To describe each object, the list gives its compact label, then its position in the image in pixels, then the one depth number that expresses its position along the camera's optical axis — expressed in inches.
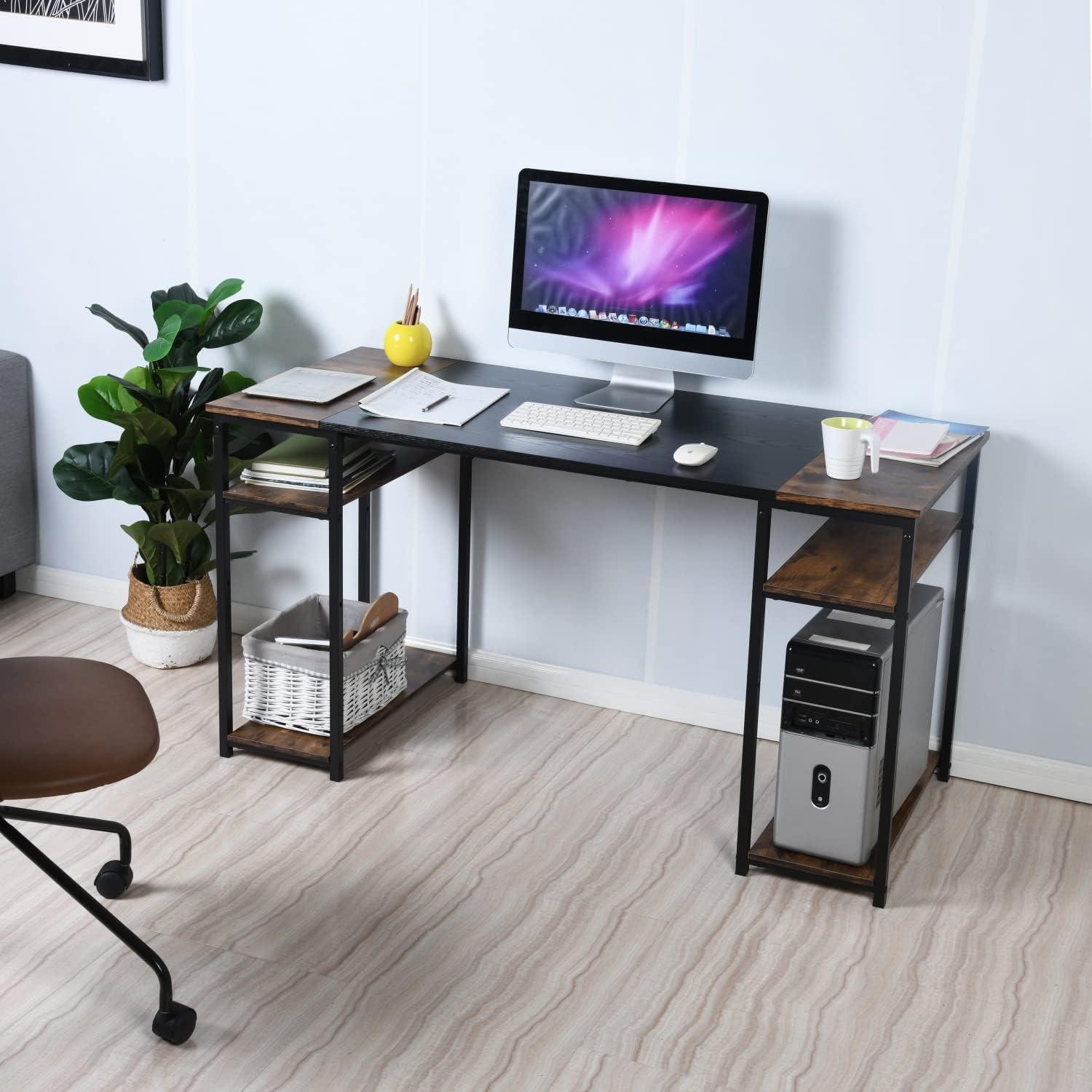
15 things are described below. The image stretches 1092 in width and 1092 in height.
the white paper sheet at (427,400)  109.9
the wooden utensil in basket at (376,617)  119.1
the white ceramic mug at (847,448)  97.5
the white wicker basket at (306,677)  118.9
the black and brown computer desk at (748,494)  96.6
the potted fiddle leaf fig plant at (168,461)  127.6
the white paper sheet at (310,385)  113.7
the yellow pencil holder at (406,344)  123.0
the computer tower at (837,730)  99.7
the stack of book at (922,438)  102.7
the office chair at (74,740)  80.3
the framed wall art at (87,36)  130.9
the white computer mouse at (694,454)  100.5
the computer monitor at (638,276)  110.7
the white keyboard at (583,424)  106.3
